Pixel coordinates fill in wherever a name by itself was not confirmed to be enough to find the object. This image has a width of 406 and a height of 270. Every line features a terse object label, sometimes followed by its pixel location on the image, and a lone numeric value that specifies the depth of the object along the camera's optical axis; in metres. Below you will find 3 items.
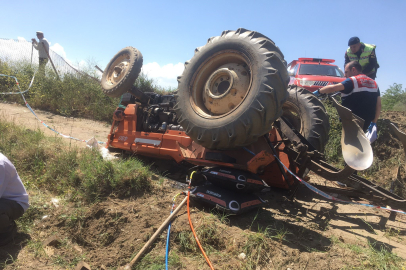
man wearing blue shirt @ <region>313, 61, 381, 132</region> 3.76
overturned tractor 2.61
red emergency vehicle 6.75
